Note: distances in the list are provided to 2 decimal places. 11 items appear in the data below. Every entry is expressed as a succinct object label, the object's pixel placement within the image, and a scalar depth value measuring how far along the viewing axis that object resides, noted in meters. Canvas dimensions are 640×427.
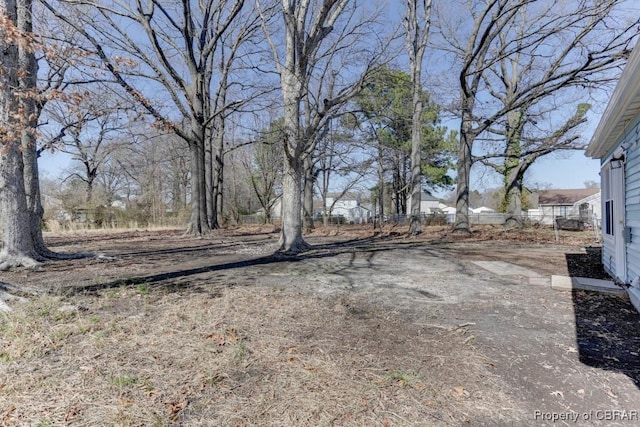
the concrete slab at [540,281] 5.25
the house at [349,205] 44.22
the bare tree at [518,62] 9.39
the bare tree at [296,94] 7.97
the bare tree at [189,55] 10.17
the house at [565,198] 34.69
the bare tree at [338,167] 18.13
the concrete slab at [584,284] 4.86
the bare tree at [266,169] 26.71
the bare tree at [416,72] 13.60
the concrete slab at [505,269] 6.06
